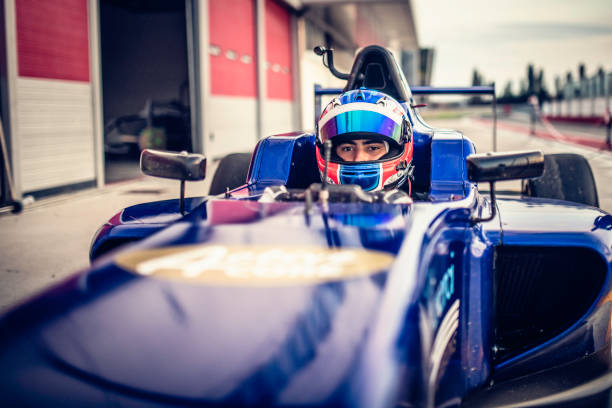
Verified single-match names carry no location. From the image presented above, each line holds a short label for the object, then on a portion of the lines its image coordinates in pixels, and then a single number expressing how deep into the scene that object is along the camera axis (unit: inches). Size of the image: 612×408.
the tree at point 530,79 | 4922.7
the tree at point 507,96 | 4230.8
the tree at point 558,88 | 2399.1
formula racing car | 46.3
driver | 120.6
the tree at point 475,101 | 4256.9
